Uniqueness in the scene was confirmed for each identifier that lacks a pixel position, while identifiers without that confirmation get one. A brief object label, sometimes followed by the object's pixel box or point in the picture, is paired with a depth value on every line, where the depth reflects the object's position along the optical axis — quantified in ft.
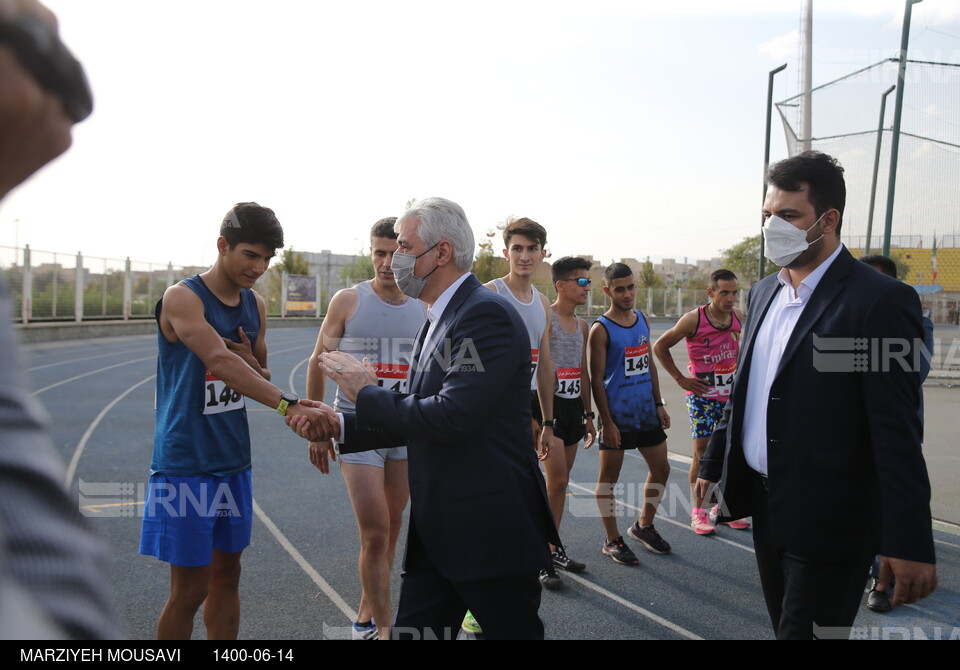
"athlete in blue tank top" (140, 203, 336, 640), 10.46
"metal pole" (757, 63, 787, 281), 55.01
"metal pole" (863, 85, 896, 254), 37.27
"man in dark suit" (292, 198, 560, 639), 7.94
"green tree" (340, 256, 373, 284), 150.44
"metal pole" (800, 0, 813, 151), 41.88
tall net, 35.88
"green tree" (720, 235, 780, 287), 177.58
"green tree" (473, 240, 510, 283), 112.27
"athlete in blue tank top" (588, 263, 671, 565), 18.53
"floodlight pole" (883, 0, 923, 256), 34.30
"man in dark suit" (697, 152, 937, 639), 7.74
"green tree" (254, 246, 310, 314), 128.79
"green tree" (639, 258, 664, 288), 210.18
